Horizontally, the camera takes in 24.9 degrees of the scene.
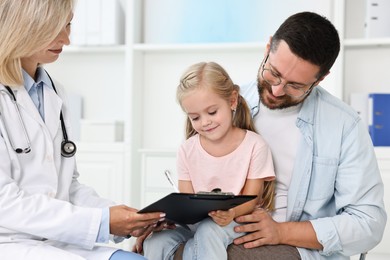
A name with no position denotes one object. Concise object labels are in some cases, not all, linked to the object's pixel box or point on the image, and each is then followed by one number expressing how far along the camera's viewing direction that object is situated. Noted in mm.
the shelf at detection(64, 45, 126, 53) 3645
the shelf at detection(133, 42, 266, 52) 3529
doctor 1959
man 2208
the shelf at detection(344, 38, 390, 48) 3384
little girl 2231
